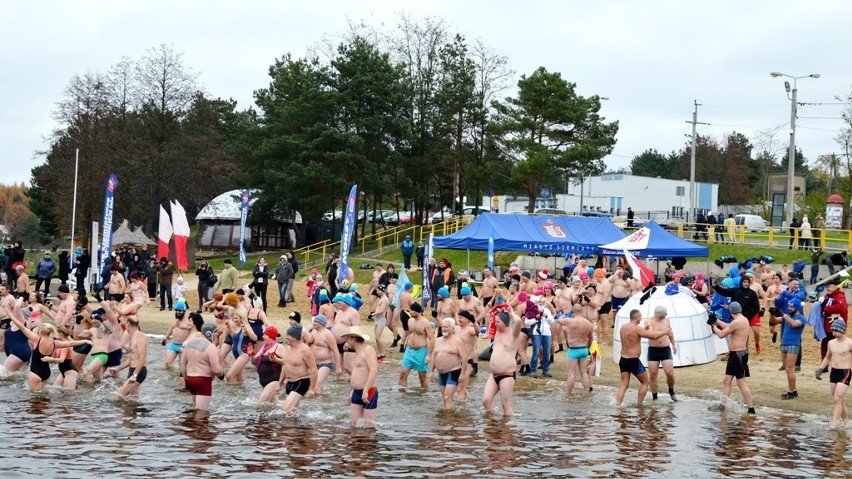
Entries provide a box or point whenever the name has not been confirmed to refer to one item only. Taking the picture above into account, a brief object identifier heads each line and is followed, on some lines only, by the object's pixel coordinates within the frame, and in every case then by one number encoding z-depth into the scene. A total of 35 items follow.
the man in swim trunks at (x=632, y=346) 14.98
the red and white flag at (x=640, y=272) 20.47
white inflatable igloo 18.92
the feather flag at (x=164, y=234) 30.95
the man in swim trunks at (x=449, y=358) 14.47
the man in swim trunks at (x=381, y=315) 20.64
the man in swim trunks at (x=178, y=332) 17.09
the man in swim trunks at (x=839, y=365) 13.42
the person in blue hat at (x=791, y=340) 15.96
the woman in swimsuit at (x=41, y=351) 15.16
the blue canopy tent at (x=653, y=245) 30.73
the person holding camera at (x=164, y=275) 29.52
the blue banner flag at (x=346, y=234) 25.63
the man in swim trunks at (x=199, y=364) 13.40
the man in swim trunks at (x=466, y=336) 14.69
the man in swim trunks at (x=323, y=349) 15.00
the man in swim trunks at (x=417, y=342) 16.02
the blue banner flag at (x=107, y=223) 30.88
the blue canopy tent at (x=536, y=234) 33.47
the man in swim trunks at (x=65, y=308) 18.42
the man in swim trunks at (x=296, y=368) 13.38
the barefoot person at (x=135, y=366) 14.87
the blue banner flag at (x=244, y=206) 36.38
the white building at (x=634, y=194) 71.00
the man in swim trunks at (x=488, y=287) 22.41
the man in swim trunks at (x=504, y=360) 13.56
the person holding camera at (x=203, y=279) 28.30
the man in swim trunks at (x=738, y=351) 14.71
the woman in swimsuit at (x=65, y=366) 15.42
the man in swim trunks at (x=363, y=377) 12.46
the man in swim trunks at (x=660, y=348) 15.08
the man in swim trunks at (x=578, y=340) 16.06
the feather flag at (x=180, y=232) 31.08
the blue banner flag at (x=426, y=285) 26.34
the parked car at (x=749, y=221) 55.99
